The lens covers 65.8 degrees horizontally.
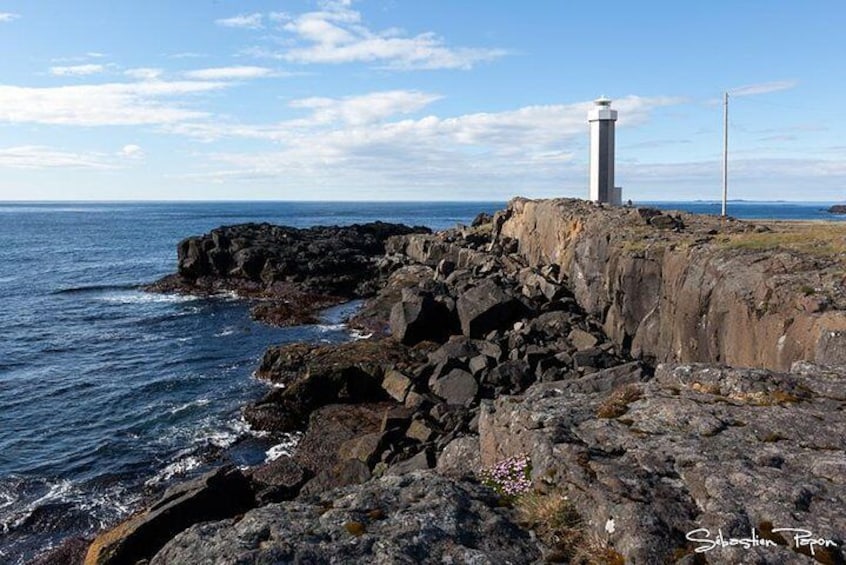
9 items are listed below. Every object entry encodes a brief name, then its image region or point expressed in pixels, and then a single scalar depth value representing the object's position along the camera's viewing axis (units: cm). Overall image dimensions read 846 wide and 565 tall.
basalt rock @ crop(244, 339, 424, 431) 2717
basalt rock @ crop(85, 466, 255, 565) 1384
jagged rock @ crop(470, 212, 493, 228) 7678
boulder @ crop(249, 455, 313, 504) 1920
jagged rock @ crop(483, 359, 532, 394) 2688
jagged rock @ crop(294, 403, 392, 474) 2281
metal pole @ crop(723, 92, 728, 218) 4609
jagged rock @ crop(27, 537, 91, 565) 1788
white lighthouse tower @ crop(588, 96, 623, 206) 5300
